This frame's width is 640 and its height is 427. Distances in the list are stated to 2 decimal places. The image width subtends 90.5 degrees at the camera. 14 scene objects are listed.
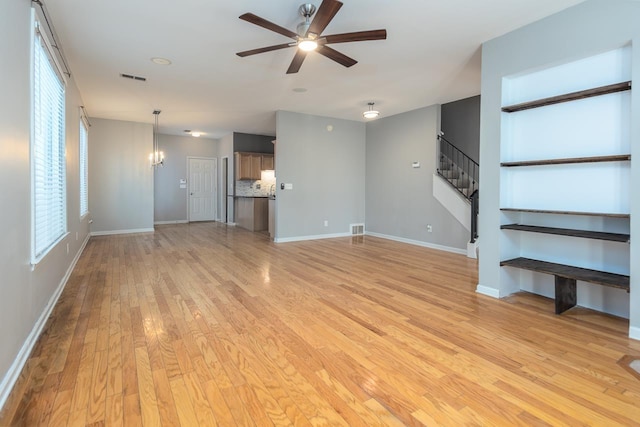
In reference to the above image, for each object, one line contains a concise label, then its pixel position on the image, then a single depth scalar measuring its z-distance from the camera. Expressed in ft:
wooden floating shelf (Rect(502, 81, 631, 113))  8.44
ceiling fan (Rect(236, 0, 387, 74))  8.23
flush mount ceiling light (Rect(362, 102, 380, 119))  19.58
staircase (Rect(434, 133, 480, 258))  17.44
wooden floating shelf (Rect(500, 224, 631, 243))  8.48
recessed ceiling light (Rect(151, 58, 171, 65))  13.11
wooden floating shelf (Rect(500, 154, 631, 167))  8.34
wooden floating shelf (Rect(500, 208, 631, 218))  8.32
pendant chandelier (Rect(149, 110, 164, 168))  25.93
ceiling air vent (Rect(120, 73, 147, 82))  15.08
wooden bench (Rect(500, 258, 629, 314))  8.53
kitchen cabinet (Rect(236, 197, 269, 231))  27.43
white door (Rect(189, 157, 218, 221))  33.24
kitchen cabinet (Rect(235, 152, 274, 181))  29.48
